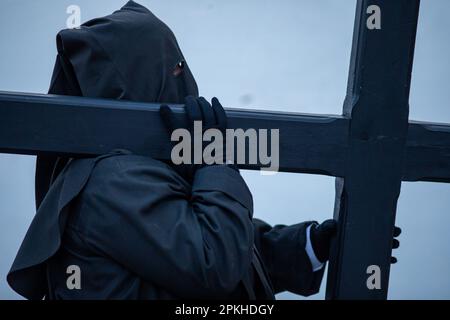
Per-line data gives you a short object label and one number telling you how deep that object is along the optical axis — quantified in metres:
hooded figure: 5.05
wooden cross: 5.12
